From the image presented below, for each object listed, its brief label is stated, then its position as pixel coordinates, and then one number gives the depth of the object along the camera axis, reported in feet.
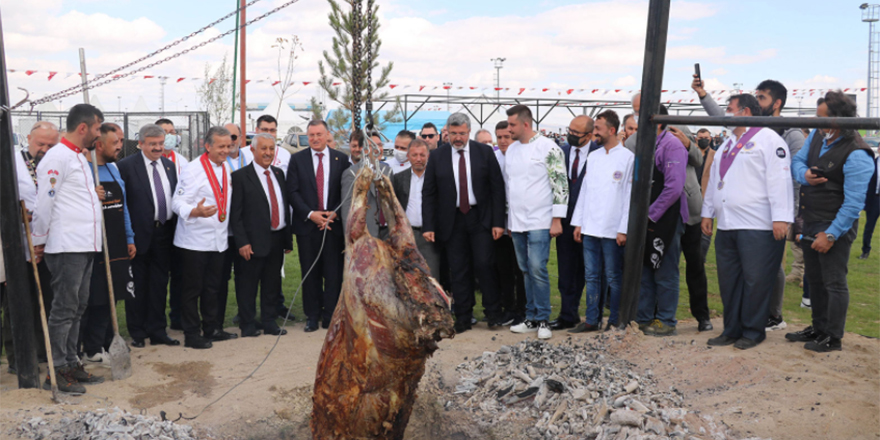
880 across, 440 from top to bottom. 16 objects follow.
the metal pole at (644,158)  17.84
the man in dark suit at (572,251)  22.90
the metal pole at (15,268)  16.19
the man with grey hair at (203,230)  21.61
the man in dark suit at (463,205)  23.15
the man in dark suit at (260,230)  22.59
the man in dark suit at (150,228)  21.33
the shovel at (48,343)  16.21
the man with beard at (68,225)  17.19
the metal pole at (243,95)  43.42
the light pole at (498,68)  146.29
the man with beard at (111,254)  19.30
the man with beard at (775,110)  19.89
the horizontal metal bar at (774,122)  14.46
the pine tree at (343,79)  34.47
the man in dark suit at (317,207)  23.43
